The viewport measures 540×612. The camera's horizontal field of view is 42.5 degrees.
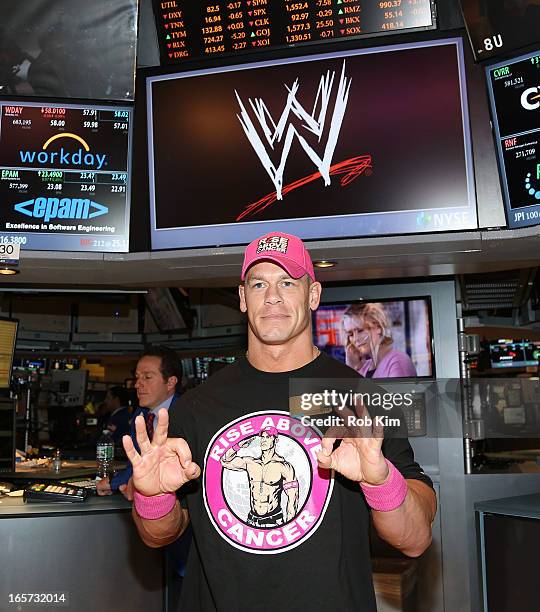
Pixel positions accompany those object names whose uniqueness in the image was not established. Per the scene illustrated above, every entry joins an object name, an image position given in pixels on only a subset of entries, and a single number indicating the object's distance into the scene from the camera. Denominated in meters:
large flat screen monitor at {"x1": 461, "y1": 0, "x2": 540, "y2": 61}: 3.18
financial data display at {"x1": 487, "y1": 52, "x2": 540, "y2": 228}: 3.15
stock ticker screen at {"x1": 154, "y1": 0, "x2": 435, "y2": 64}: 3.41
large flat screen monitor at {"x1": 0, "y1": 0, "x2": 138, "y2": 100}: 3.72
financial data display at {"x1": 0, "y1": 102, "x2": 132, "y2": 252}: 3.60
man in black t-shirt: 1.67
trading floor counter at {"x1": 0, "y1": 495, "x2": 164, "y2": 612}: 3.57
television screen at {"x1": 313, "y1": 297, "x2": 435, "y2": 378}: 4.27
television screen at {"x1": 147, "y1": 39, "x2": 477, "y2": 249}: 3.29
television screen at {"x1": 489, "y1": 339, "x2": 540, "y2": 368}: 6.57
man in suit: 4.26
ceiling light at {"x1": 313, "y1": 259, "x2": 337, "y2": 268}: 3.70
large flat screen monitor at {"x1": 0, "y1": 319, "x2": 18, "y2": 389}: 4.88
